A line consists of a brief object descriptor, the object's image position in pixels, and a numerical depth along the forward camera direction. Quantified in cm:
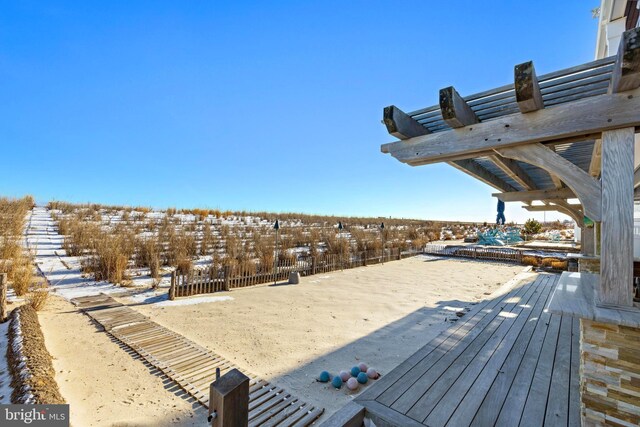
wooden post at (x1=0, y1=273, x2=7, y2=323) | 537
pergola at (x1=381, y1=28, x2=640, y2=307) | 214
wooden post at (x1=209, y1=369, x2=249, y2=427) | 158
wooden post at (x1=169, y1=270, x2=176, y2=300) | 760
